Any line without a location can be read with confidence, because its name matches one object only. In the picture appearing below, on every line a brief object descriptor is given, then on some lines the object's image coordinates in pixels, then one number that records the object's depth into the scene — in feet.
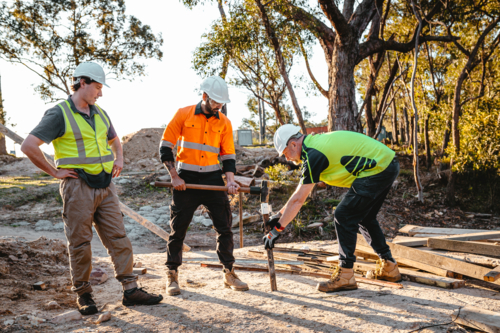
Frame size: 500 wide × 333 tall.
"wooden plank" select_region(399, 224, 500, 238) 17.46
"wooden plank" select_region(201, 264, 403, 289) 12.36
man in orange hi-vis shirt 12.72
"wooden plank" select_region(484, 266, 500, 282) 11.43
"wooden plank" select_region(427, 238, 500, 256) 13.74
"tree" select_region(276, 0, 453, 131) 29.04
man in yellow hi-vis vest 10.33
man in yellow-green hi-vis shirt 11.35
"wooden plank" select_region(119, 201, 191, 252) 18.86
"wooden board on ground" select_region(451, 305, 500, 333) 8.40
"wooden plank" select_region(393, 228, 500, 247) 15.62
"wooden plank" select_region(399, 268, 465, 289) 12.16
